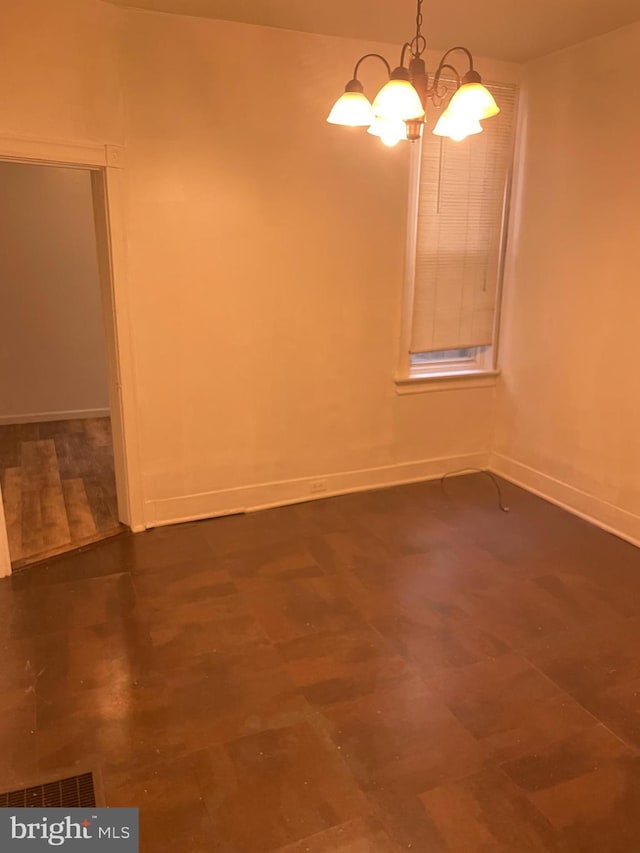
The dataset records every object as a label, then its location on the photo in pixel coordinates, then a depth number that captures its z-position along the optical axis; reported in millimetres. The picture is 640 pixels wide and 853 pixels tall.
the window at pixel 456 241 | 4273
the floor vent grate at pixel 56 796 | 2031
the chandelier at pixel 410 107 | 1980
